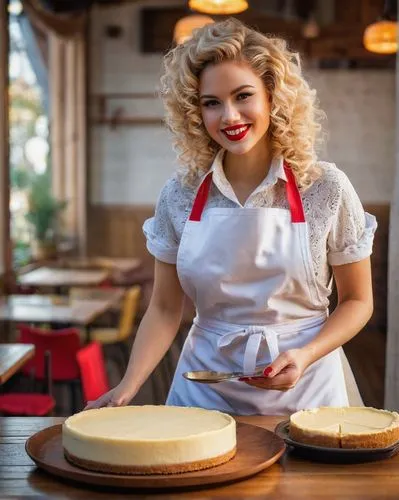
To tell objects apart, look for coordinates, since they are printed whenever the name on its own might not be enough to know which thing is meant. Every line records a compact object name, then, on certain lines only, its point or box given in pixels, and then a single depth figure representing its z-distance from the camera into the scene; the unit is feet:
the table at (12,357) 11.96
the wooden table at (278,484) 4.98
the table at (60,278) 24.97
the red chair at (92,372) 11.89
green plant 31.14
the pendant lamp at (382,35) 26.78
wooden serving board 4.97
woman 6.91
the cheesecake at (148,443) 5.07
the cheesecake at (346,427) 5.56
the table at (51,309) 18.79
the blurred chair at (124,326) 21.93
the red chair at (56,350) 16.06
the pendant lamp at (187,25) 28.66
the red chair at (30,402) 13.94
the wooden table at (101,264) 30.45
